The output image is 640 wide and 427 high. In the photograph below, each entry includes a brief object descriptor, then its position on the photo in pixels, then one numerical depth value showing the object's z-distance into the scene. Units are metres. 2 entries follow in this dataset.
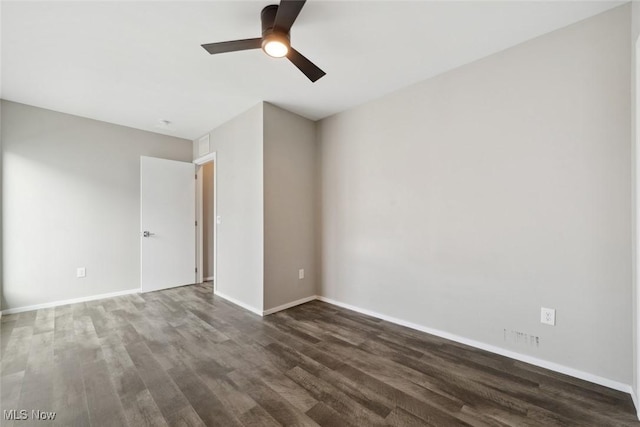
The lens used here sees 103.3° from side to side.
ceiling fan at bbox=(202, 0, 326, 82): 1.60
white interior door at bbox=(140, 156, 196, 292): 4.03
